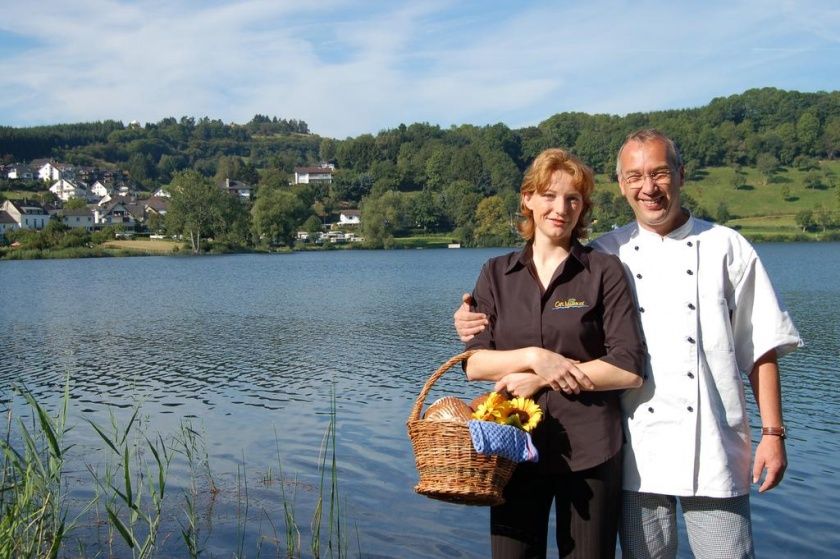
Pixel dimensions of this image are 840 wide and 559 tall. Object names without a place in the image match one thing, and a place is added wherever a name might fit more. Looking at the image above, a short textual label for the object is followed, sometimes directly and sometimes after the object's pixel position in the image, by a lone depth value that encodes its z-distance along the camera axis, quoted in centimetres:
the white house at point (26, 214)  10562
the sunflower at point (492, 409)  342
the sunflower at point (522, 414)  341
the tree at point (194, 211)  9506
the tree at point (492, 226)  10594
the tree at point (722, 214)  9094
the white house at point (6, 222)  10312
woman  346
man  355
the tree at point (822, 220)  9356
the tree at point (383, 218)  10231
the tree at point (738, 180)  10351
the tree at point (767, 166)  10781
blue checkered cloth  326
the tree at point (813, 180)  10331
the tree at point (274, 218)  10038
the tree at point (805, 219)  9288
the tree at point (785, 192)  10038
